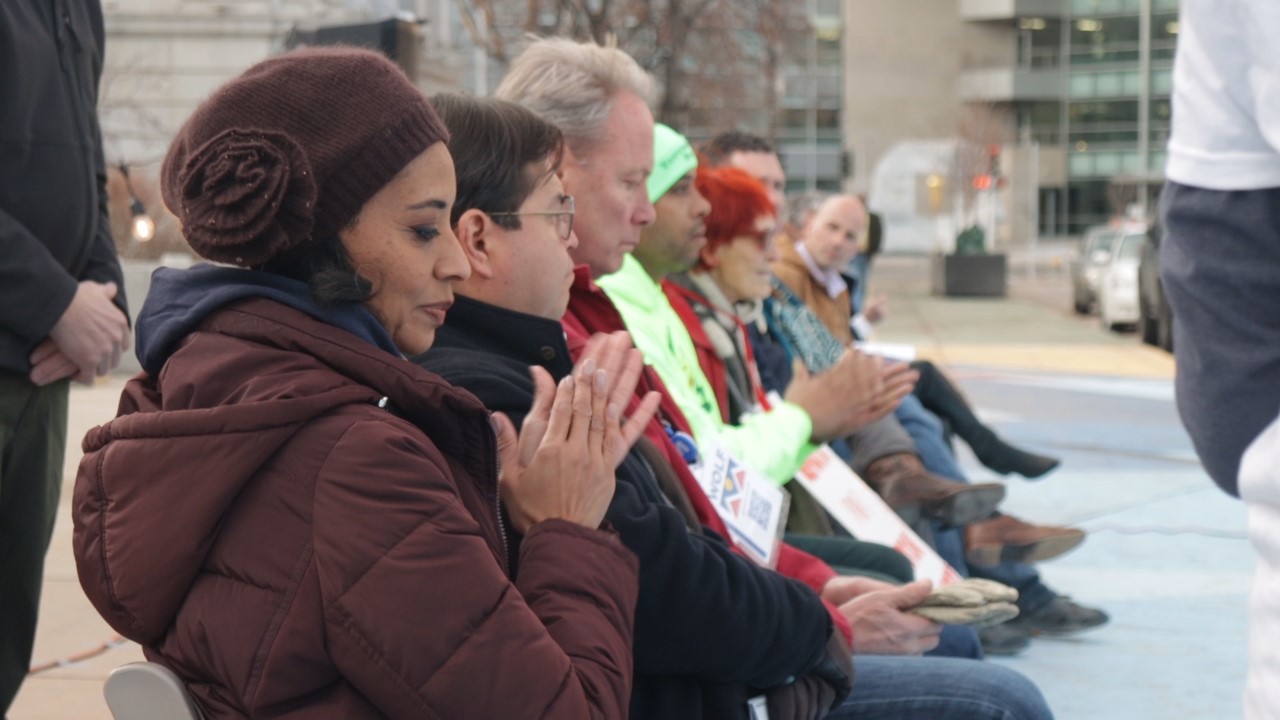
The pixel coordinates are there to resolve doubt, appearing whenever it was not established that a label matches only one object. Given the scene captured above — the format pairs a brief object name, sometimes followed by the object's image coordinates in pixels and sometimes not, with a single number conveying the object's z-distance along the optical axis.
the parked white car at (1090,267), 26.87
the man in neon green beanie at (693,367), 3.59
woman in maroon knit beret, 1.54
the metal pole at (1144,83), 68.38
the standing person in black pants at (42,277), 2.92
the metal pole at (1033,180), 57.19
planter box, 32.03
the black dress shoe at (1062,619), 5.18
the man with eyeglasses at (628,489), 2.24
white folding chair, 1.62
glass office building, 69.12
